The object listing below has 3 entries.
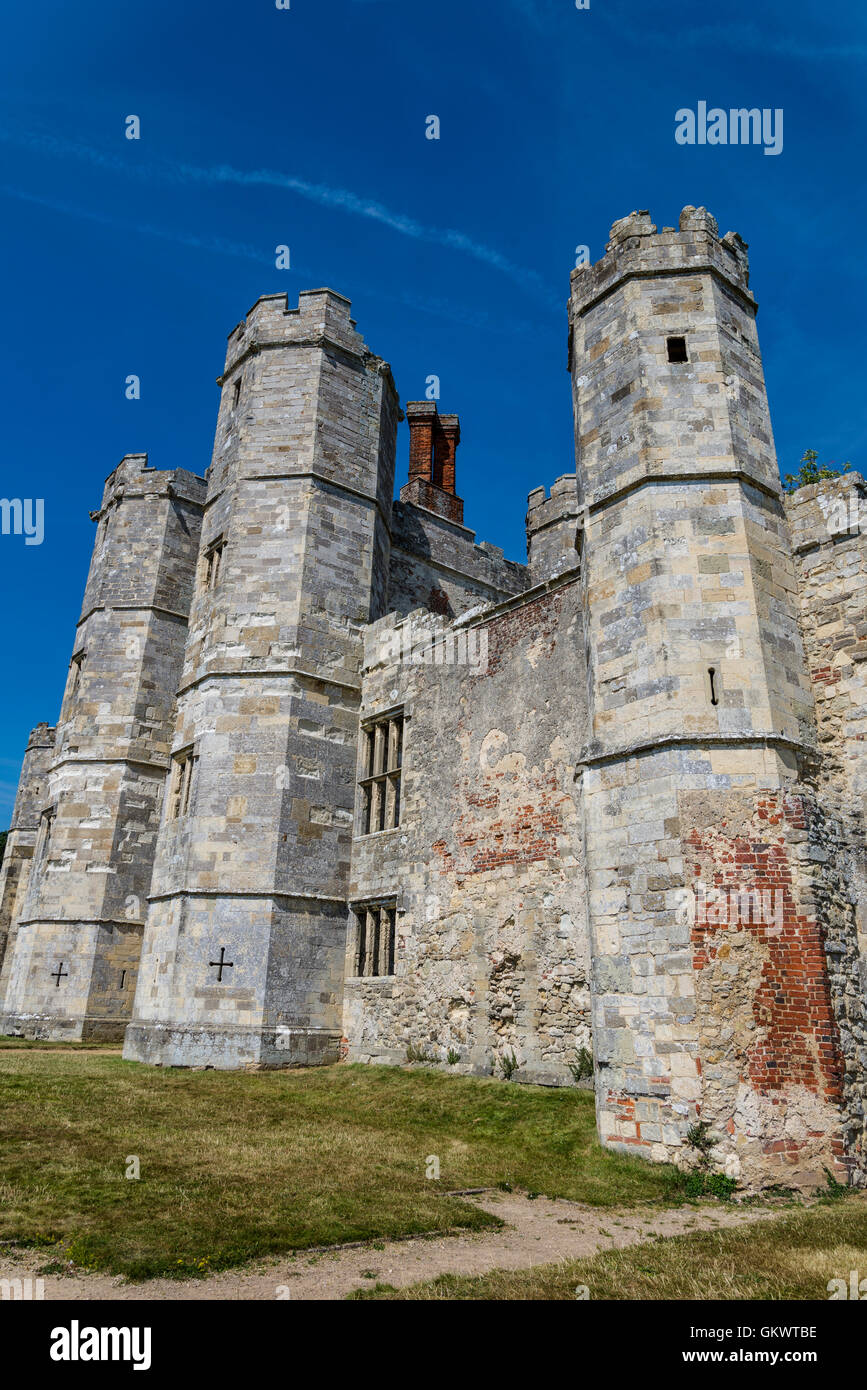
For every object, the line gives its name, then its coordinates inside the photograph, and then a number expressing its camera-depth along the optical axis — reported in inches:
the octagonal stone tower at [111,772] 735.1
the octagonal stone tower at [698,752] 305.6
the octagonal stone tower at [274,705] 550.0
